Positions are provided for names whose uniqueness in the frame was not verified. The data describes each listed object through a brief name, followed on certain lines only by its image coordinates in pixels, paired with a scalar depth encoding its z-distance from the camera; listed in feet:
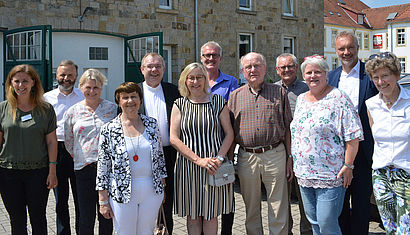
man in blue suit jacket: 12.12
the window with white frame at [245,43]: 47.62
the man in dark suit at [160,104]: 13.12
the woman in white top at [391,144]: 10.11
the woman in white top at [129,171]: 11.05
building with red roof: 147.70
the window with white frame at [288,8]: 52.75
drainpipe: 42.13
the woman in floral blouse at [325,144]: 11.05
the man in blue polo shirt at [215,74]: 14.75
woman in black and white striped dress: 12.20
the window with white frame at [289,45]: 52.77
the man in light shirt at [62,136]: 13.56
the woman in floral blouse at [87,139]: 12.19
